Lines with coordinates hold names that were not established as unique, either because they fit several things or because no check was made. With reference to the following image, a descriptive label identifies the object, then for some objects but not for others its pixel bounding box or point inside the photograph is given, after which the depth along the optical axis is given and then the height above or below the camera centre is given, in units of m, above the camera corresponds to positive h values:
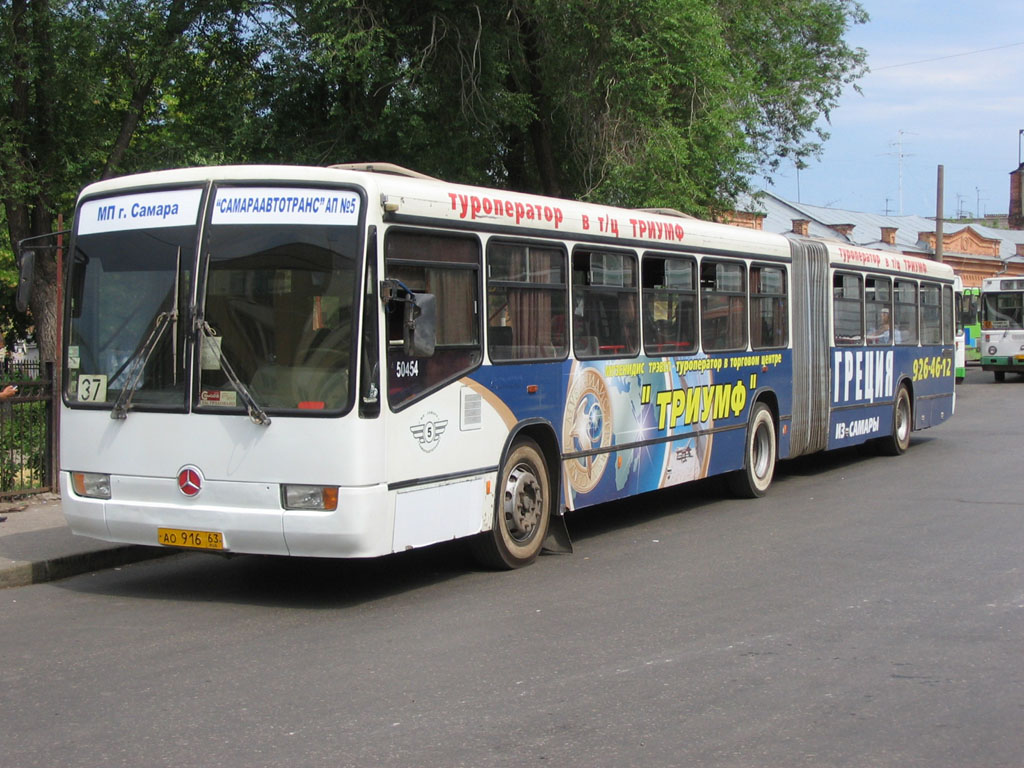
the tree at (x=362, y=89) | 18.75 +4.33
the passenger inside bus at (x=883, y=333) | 16.98 +0.23
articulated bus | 7.79 -0.04
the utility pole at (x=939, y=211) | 40.47 +4.65
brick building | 72.25 +7.06
